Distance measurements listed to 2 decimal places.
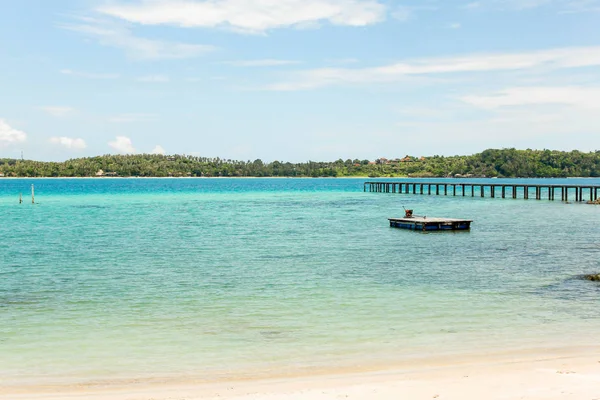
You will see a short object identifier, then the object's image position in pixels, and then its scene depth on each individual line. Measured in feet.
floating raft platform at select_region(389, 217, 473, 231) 150.30
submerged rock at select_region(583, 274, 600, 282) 76.59
